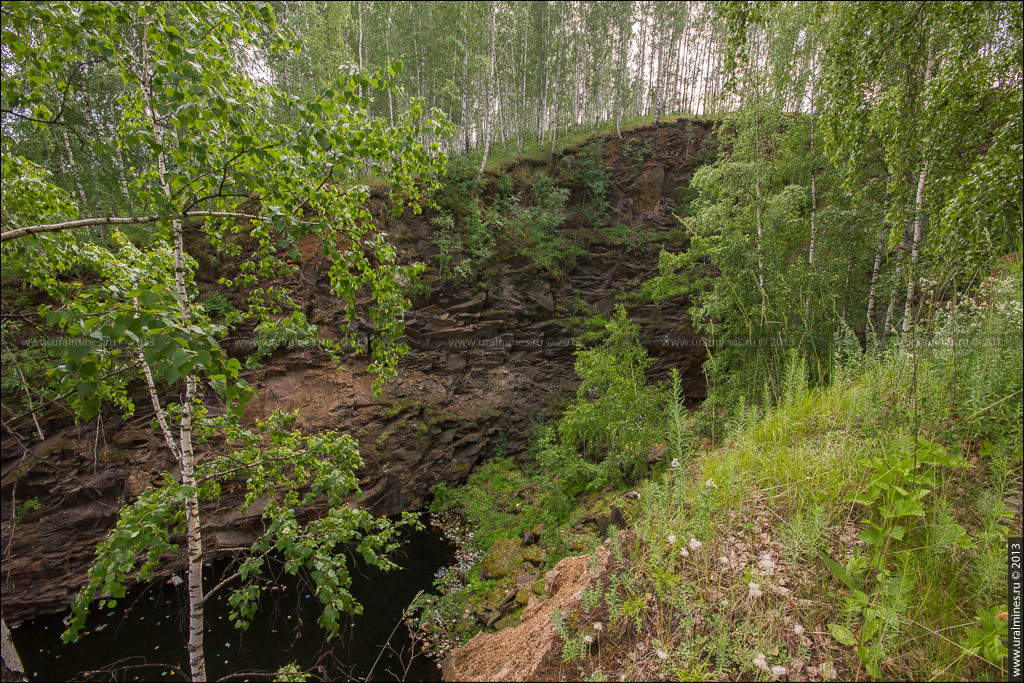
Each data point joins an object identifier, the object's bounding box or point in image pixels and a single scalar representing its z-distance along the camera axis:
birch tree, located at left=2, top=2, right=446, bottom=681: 1.79
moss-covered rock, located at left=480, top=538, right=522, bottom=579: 8.06
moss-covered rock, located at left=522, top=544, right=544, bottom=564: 7.84
